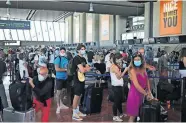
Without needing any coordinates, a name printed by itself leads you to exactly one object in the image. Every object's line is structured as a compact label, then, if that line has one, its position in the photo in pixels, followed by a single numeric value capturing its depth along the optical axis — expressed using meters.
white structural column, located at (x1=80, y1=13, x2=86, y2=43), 19.44
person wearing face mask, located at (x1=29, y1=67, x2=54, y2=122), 3.24
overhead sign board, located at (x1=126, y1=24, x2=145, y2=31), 13.76
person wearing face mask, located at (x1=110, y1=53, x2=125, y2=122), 3.56
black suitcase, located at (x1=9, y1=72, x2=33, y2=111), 2.90
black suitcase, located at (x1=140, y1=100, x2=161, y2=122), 2.86
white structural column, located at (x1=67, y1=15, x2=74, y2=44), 23.05
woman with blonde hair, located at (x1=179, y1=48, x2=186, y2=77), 4.76
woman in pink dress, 2.88
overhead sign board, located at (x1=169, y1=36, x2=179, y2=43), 8.52
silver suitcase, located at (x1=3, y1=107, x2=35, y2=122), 2.90
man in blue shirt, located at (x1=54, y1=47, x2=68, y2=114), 4.23
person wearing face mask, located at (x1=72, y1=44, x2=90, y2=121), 3.58
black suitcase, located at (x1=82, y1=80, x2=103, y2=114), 3.99
